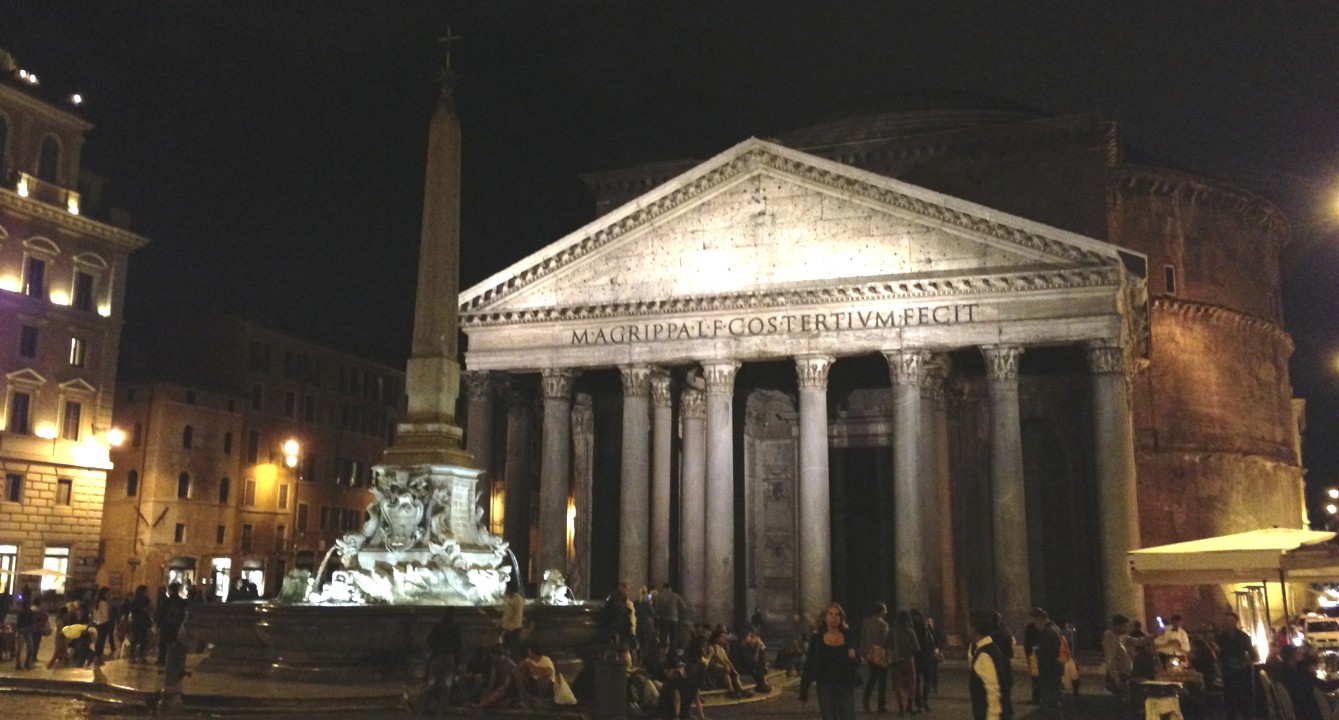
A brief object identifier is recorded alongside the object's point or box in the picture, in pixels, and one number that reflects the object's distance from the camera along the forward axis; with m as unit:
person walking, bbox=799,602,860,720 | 9.78
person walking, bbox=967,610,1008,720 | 9.57
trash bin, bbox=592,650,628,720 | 11.24
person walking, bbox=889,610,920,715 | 14.30
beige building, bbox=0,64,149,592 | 31.84
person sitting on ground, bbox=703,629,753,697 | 15.62
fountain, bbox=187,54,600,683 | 12.11
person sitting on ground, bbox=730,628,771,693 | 16.84
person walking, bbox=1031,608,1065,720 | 12.21
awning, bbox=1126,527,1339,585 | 14.12
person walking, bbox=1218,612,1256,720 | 13.34
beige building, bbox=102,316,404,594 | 40.38
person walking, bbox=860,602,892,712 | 14.22
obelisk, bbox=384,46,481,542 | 13.73
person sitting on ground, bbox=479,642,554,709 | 11.77
